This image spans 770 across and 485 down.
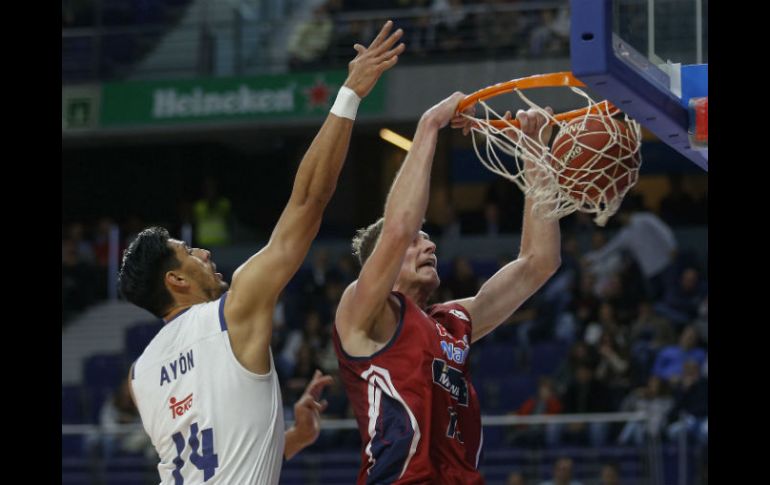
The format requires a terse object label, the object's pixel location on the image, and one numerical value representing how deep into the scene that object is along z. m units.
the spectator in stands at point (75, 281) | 16.25
